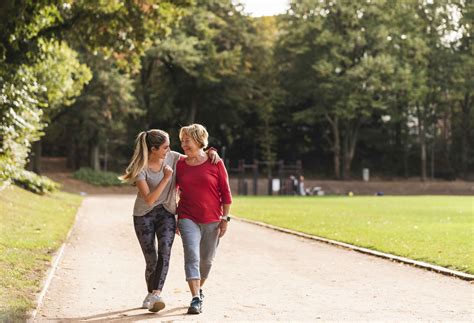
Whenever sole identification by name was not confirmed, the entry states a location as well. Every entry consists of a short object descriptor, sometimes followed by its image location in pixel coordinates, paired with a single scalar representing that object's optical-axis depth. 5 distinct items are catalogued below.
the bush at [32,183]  29.34
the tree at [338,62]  56.16
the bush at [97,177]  50.03
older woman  7.61
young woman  7.66
